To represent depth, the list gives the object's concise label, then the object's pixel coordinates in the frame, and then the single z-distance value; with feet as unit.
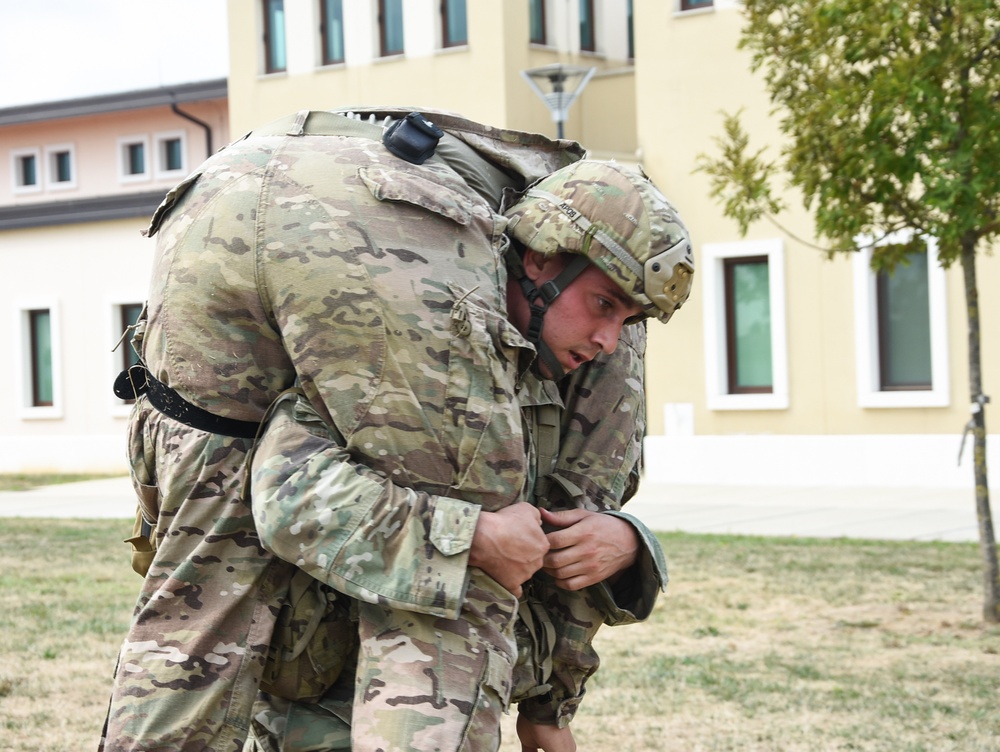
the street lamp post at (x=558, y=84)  48.60
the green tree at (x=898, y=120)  25.38
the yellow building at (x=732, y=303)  53.11
